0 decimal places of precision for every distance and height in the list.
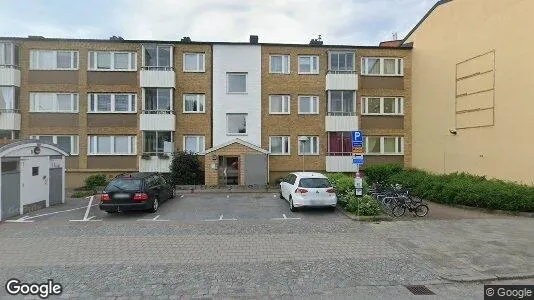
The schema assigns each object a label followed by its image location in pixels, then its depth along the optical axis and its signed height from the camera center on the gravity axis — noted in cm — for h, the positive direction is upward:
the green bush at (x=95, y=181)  2183 -180
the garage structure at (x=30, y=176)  1240 -95
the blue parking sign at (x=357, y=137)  1240 +55
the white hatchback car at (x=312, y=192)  1295 -147
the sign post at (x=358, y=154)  1244 -5
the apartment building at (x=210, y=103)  2272 +337
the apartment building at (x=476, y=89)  1451 +322
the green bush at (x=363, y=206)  1229 -191
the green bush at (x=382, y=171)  2278 -125
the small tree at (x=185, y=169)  2194 -107
